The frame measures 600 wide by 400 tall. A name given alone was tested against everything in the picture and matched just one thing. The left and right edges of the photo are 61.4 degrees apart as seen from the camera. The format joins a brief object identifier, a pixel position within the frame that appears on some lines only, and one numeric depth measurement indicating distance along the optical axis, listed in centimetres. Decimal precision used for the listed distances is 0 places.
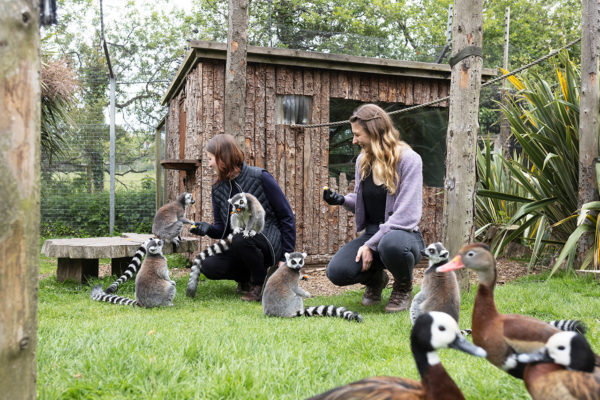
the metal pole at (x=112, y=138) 1014
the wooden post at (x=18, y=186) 142
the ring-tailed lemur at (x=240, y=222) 525
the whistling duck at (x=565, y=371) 161
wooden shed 760
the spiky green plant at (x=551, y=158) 601
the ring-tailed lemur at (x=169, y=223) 607
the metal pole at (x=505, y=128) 1288
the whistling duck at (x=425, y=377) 161
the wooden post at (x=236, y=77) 652
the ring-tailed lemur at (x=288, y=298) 443
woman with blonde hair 439
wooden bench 602
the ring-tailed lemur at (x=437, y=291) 350
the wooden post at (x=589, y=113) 564
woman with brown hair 533
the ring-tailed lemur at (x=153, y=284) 499
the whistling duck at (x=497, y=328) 196
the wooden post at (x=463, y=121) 484
